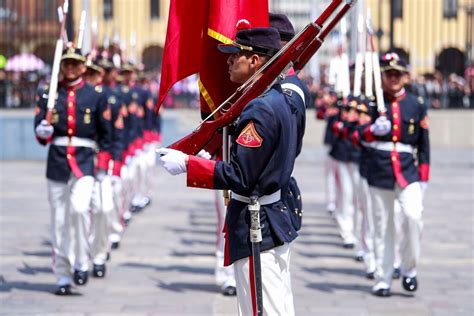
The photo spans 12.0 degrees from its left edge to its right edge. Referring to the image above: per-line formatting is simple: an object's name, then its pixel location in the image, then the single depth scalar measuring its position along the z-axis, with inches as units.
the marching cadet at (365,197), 732.6
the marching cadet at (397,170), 694.5
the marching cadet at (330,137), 1010.9
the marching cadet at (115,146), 762.8
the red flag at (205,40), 490.1
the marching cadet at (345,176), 915.0
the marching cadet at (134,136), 1024.3
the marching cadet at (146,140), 1149.9
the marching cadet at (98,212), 770.6
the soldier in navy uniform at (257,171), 417.6
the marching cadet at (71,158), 703.0
